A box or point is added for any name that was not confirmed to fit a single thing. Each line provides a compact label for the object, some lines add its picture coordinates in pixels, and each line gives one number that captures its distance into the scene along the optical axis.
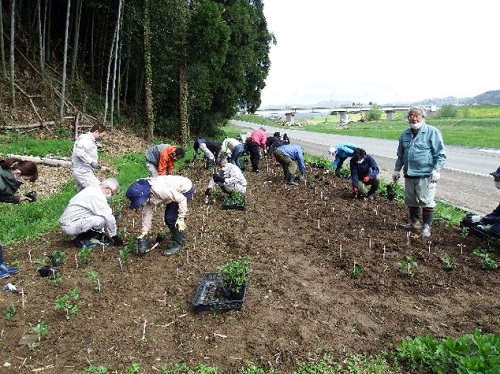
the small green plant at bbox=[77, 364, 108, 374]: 2.88
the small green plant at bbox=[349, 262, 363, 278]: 4.38
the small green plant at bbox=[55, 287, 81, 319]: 3.53
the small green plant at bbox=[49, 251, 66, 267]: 4.61
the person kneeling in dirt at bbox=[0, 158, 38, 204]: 4.23
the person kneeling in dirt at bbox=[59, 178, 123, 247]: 5.20
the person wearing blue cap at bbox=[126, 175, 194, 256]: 4.52
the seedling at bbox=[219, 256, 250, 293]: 3.75
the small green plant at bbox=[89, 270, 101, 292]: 4.03
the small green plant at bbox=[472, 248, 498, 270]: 4.51
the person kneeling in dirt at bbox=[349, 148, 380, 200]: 7.92
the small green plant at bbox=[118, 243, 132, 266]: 4.66
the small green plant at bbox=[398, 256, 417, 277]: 4.37
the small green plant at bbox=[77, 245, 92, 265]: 4.73
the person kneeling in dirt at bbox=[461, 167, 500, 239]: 5.06
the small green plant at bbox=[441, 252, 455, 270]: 4.53
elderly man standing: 5.56
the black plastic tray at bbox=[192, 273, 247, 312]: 3.60
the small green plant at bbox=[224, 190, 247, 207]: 7.29
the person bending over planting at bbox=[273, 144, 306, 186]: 9.50
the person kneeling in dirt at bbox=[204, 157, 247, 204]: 7.57
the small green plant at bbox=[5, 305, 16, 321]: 3.64
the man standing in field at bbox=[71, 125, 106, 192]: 6.21
